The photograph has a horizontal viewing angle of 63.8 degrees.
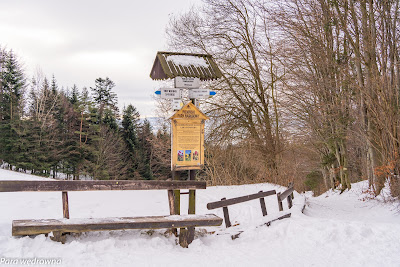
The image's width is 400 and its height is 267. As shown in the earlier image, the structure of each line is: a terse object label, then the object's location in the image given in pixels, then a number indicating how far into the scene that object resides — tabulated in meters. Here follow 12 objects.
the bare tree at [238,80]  15.73
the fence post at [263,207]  7.44
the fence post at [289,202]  8.74
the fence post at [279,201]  7.39
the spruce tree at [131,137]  42.16
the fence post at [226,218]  6.78
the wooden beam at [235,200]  5.92
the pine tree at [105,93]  47.16
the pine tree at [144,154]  42.44
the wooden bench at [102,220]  4.20
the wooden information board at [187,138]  6.62
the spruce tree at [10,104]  31.95
